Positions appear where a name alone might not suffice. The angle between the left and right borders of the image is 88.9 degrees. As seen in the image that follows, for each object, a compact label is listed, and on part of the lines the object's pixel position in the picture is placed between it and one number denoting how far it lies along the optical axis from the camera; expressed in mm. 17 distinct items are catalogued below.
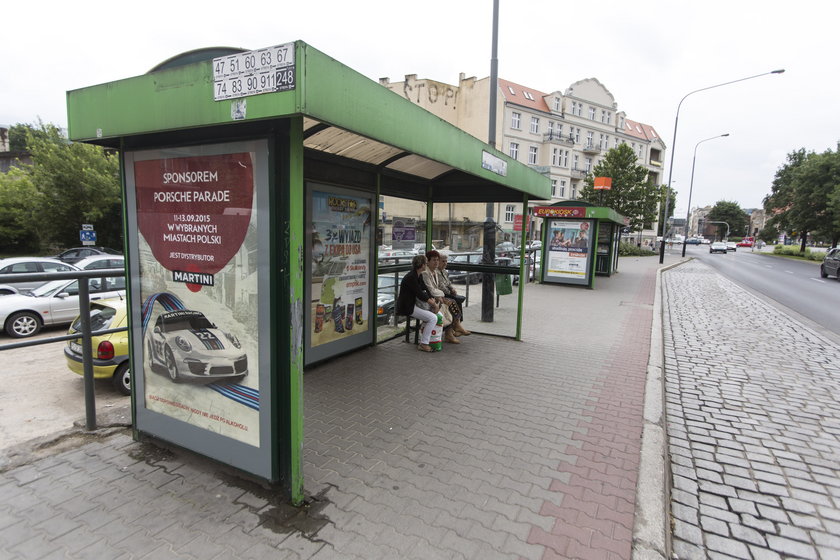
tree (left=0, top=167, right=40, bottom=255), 24859
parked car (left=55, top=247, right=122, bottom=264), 20247
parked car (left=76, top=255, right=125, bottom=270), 11977
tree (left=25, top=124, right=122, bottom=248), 23500
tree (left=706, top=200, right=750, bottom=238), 99625
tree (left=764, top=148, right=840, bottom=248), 37375
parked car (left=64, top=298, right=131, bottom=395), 5070
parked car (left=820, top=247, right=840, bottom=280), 20328
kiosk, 14422
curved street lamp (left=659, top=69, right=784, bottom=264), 26438
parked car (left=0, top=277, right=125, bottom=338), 8102
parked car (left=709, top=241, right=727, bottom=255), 53125
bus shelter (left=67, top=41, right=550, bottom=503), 2260
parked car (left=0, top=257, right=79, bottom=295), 10906
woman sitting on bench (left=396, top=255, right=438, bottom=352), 5965
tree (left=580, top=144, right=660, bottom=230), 37406
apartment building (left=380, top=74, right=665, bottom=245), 41781
